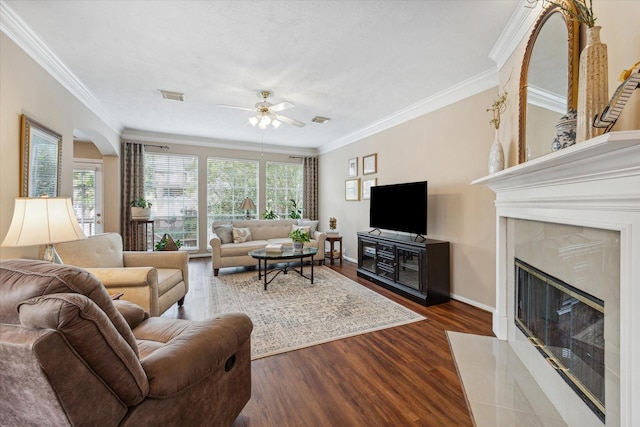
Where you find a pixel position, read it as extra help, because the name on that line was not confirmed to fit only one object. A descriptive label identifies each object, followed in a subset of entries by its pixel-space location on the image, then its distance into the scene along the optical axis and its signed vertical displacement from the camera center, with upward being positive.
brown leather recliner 0.72 -0.45
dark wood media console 3.29 -0.68
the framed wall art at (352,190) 5.49 +0.52
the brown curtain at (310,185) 7.06 +0.76
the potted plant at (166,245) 4.45 -0.53
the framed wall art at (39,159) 2.26 +0.49
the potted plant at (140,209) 5.07 +0.07
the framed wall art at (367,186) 5.07 +0.55
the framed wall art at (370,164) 4.96 +0.96
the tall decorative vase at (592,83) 1.14 +0.57
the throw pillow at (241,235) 5.10 -0.40
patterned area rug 2.49 -1.08
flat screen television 3.61 +0.11
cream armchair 2.28 -0.54
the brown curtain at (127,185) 5.43 +0.56
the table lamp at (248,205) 5.73 +0.19
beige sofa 4.65 -0.51
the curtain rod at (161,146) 5.70 +1.42
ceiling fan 3.31 +1.28
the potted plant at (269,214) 6.50 +0.00
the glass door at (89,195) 5.48 +0.35
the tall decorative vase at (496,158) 2.20 +0.47
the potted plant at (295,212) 6.70 +0.06
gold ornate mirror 1.46 +0.85
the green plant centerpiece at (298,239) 4.40 -0.40
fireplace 0.95 -0.15
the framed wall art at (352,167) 5.54 +0.99
